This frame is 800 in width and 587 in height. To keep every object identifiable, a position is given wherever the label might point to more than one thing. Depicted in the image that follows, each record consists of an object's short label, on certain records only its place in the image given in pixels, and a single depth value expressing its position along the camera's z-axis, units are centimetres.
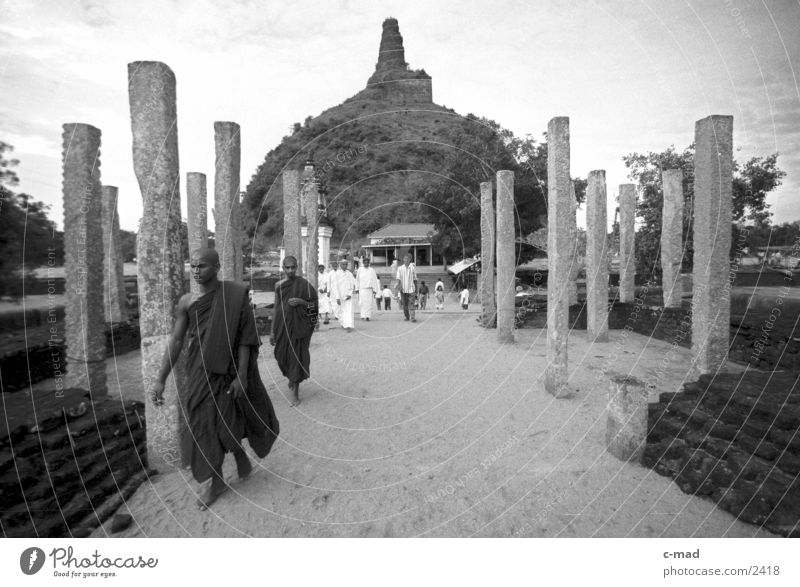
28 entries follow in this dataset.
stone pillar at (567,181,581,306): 1277
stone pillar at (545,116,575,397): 584
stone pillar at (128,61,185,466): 386
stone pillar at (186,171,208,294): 1054
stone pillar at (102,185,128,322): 1164
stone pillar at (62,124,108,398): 648
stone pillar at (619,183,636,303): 1447
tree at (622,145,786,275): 1523
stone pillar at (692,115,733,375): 589
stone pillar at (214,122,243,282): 824
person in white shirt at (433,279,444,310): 1852
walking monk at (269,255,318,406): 626
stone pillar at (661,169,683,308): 1389
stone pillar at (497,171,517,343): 932
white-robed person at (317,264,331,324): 1380
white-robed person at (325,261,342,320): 1247
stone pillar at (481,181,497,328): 1163
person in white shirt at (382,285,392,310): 1811
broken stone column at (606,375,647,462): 430
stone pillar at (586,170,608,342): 1034
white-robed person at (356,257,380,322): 1390
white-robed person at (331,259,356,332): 1202
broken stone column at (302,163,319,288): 1190
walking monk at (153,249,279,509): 351
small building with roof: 3756
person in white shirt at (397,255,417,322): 1346
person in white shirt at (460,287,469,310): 1788
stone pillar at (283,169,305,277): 1046
